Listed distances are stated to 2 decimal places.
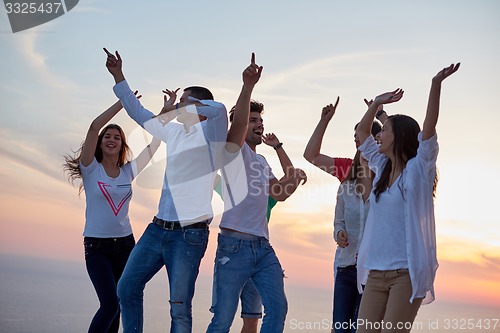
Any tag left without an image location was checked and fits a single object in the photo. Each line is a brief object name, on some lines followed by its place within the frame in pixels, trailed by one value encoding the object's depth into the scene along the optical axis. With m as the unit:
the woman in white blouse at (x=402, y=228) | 3.98
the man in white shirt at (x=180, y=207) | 4.77
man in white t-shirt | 4.85
